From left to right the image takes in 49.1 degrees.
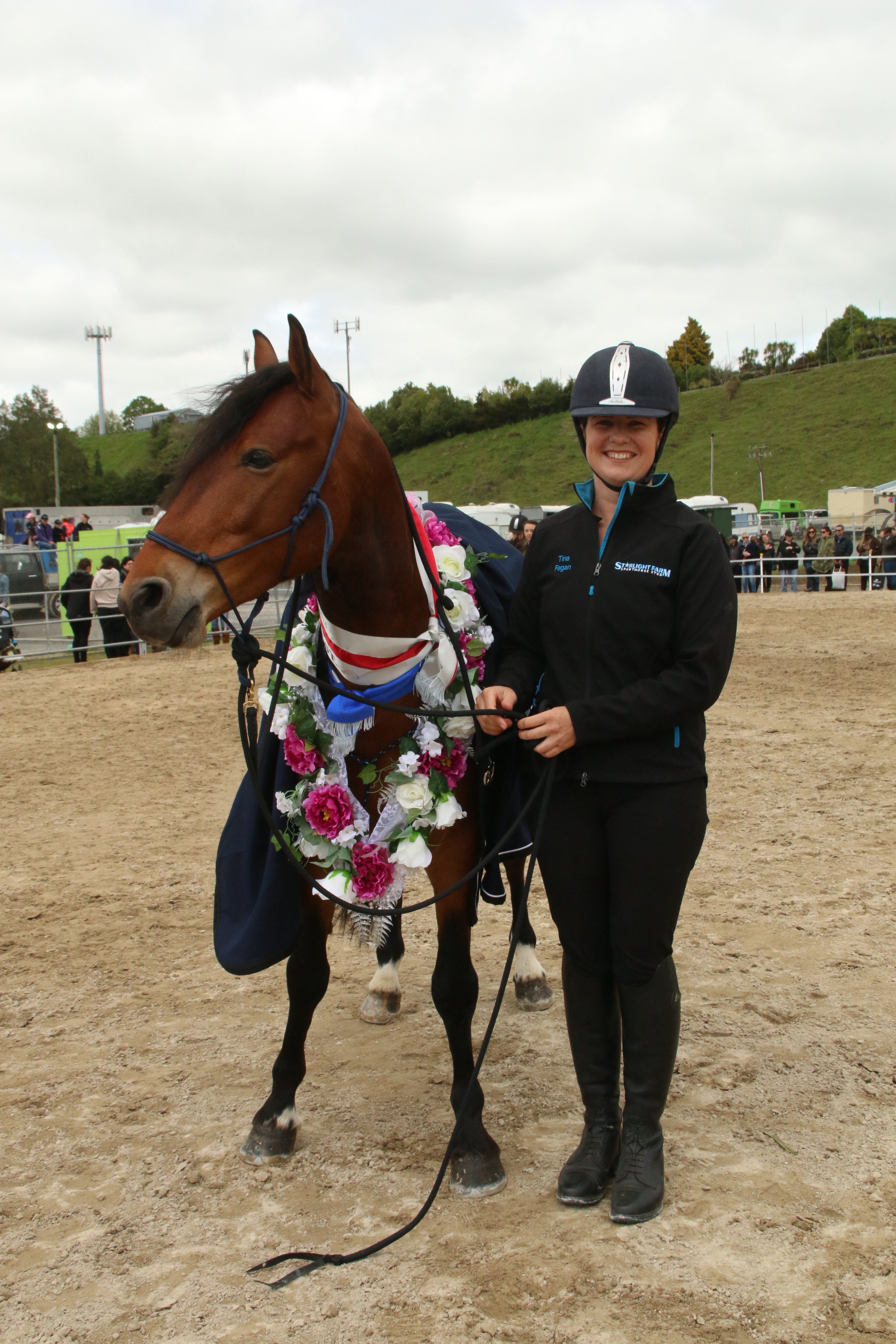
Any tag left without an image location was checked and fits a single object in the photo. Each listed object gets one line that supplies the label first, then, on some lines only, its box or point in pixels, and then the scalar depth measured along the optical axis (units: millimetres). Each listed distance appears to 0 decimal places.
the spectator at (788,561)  21453
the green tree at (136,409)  92125
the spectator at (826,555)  21172
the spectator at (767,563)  22078
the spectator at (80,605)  13391
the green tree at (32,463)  49969
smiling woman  2229
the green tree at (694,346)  79562
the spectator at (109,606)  12992
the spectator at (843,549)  21234
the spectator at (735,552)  22891
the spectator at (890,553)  20047
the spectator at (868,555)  20141
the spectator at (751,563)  21609
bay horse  2068
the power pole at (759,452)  51281
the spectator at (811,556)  21125
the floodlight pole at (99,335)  77688
